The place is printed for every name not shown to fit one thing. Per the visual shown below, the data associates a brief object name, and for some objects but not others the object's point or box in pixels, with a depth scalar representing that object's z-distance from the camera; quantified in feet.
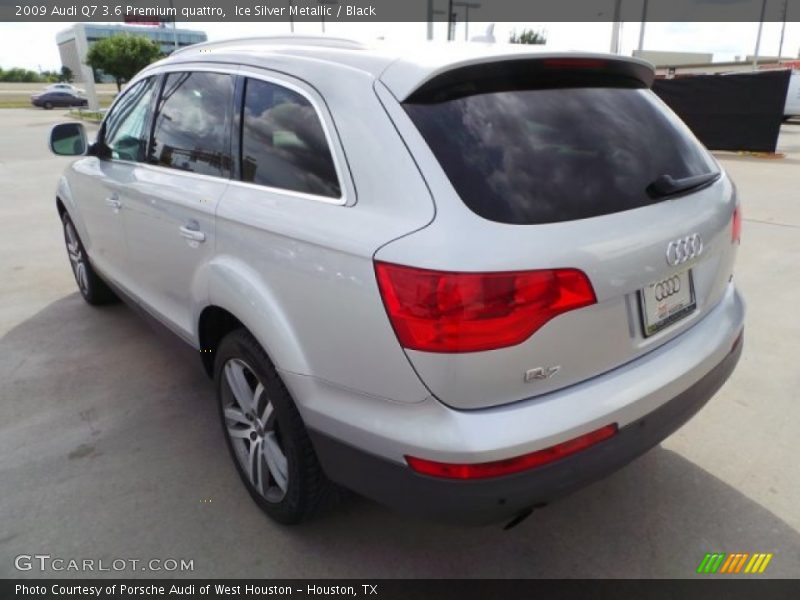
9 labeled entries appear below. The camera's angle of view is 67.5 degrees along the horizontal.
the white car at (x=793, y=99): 80.12
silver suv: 5.23
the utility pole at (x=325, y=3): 70.03
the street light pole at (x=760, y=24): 132.36
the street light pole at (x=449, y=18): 67.97
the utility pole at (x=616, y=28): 73.56
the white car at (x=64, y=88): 131.50
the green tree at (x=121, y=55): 100.67
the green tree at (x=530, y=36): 162.27
